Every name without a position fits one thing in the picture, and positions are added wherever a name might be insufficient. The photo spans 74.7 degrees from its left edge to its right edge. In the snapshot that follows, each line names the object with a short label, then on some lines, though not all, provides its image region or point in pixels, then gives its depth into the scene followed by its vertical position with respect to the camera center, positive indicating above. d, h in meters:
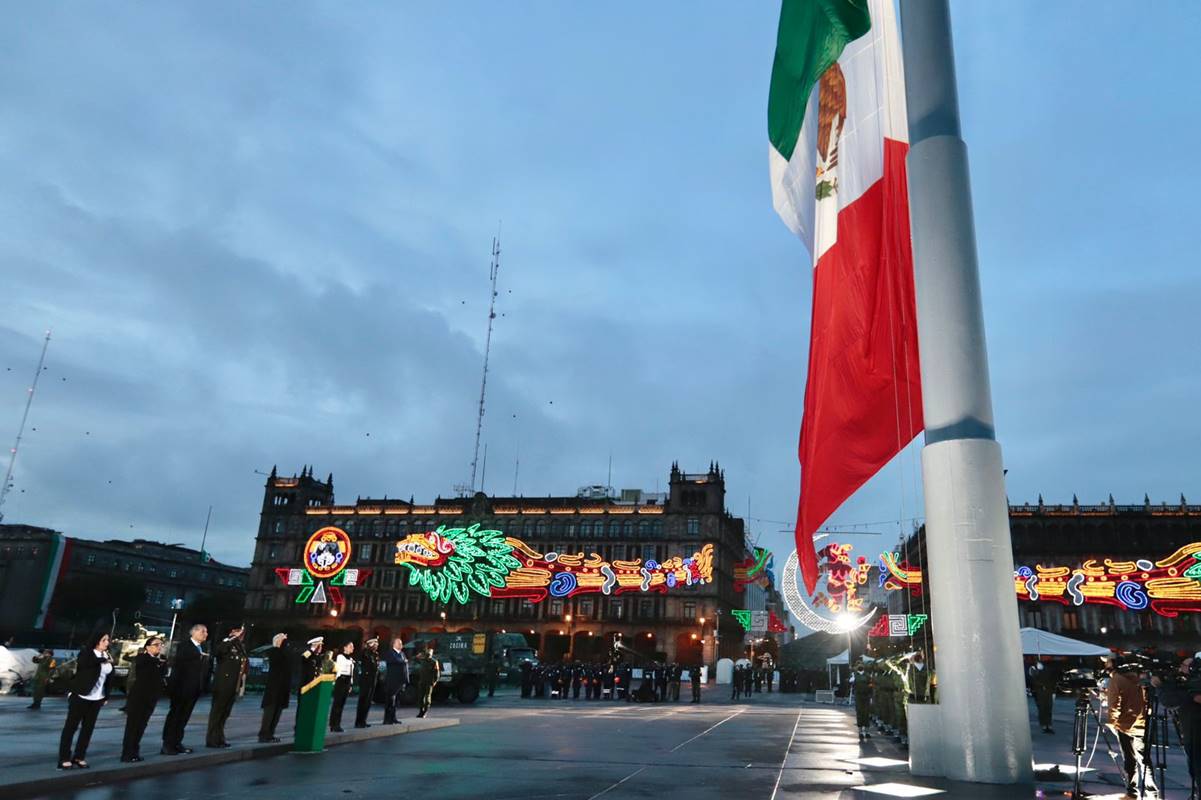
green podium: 12.05 -1.40
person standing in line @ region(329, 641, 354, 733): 14.75 -1.09
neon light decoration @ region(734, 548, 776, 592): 53.18 +5.31
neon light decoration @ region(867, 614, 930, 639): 35.88 +1.24
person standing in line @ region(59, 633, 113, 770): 9.37 -1.00
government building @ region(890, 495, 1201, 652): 74.38 +11.55
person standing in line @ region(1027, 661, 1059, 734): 19.95 -0.76
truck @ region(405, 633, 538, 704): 26.41 -1.10
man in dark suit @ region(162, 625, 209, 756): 10.82 -1.04
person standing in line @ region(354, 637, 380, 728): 15.31 -1.02
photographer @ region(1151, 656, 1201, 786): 8.26 -0.39
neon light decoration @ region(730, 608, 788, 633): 55.35 +1.75
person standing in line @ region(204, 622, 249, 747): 11.73 -0.99
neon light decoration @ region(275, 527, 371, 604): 50.03 +4.04
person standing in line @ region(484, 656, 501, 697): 31.50 -1.67
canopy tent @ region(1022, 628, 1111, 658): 23.77 +0.46
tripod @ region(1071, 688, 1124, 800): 9.11 -0.59
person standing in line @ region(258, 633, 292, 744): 12.70 -1.08
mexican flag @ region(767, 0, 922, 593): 8.88 +4.58
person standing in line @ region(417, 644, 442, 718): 18.31 -1.14
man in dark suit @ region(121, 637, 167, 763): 10.02 -1.03
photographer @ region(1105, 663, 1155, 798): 9.17 -0.59
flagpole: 7.19 +1.82
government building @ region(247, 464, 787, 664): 82.81 +7.48
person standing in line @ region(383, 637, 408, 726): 16.31 -1.05
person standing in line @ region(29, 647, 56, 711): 18.88 -1.61
